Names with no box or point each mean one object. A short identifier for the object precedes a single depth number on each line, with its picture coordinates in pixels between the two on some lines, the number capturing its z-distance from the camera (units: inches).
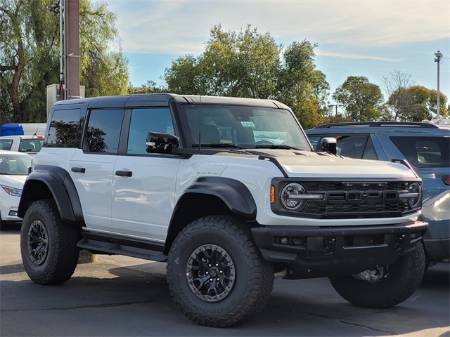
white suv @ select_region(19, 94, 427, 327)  205.5
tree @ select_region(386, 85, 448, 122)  2030.0
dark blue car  279.4
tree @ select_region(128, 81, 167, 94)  1863.1
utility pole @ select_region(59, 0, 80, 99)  436.8
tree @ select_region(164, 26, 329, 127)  1638.8
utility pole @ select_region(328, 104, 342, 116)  2278.5
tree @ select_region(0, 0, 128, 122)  1219.9
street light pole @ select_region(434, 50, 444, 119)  1672.2
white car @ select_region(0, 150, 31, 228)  488.7
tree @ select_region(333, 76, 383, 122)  2483.4
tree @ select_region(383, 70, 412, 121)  2007.9
